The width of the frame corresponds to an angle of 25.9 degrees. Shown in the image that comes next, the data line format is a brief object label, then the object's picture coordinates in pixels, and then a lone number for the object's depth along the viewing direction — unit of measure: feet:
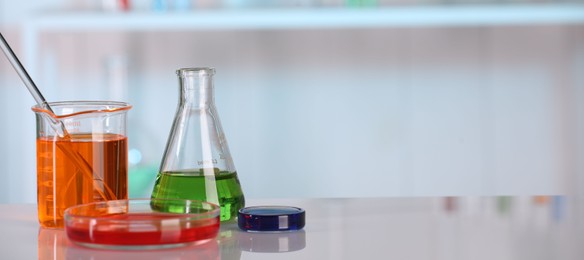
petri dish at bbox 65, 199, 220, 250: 2.38
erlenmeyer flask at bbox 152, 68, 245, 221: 2.71
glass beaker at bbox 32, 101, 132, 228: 2.66
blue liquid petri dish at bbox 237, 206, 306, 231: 2.64
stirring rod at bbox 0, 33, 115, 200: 2.64
